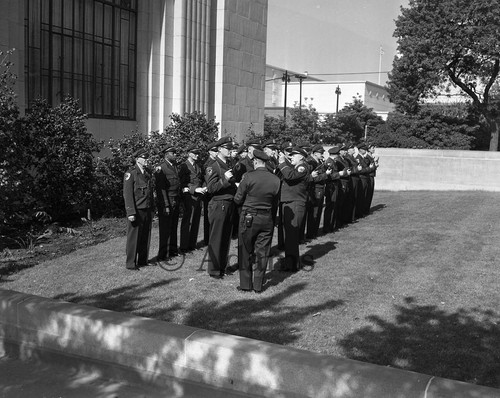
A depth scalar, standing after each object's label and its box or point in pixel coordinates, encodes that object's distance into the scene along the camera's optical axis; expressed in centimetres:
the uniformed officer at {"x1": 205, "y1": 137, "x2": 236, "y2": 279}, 849
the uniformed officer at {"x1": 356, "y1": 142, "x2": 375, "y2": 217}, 1398
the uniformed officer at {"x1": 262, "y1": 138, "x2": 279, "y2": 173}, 1036
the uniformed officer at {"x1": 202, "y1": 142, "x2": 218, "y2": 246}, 917
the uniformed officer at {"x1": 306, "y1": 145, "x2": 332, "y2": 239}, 1131
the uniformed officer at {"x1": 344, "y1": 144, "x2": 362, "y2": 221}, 1344
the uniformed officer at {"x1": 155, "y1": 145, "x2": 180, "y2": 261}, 959
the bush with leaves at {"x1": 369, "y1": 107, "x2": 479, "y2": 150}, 3831
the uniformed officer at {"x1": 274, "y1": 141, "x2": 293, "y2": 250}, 967
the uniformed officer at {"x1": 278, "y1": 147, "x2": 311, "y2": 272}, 880
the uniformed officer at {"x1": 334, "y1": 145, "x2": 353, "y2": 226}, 1283
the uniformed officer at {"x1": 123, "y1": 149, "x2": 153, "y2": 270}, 875
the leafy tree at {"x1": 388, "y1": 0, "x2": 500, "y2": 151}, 3550
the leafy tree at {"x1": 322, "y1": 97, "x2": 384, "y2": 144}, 4528
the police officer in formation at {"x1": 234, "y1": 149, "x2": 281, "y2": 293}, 762
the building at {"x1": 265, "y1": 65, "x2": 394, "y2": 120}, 6444
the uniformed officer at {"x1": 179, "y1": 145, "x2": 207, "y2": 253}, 1011
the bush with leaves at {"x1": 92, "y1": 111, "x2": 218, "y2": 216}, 1289
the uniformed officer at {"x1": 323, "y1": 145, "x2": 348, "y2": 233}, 1228
